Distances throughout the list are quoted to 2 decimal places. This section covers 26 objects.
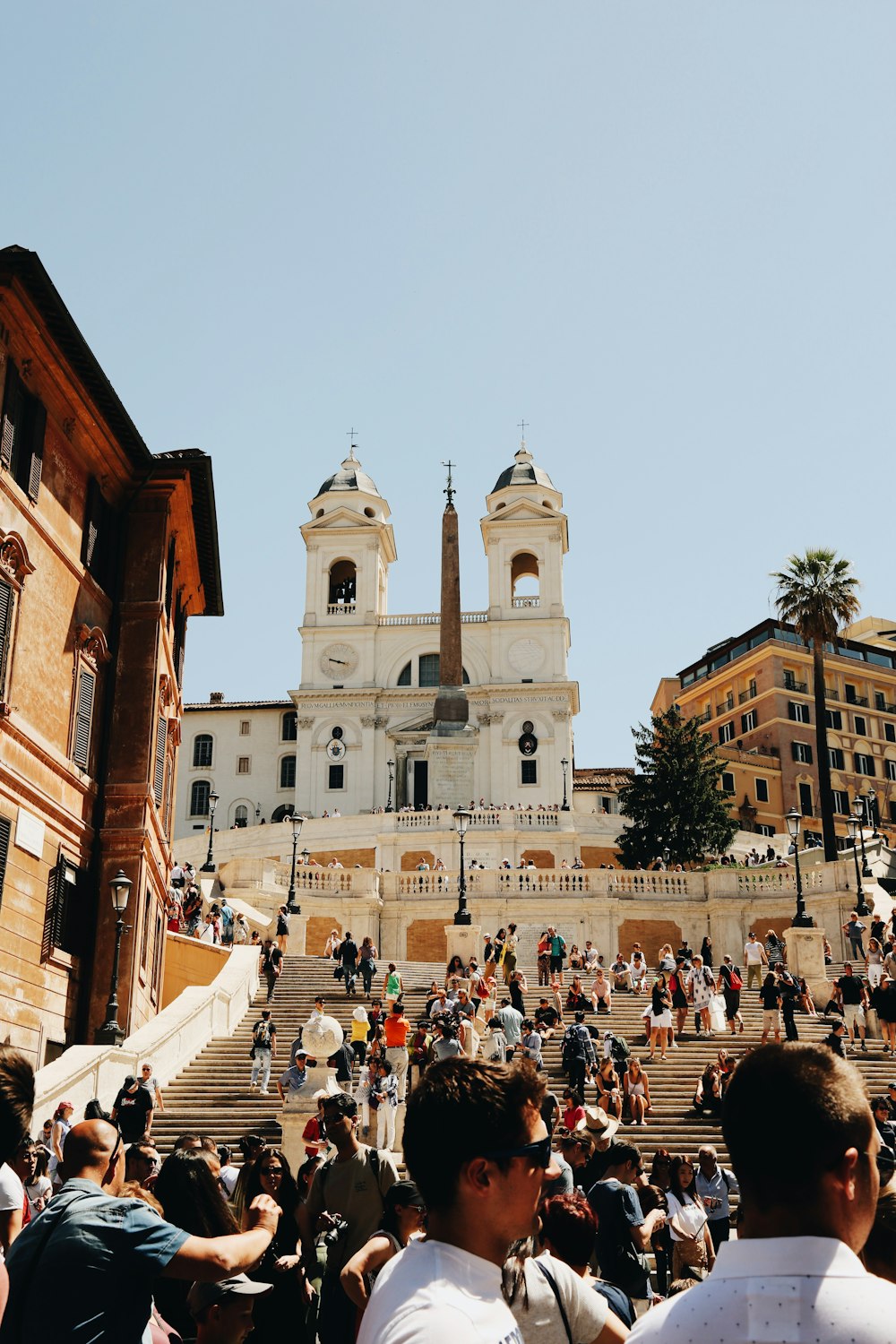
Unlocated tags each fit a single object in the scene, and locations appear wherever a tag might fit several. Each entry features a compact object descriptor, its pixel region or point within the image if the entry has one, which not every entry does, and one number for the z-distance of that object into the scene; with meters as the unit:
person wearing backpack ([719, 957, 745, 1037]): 25.65
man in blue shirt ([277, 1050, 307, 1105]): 17.26
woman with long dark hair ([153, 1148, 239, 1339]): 5.46
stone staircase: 19.06
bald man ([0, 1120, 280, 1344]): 3.84
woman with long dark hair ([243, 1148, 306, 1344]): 6.23
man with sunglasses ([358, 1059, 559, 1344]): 3.08
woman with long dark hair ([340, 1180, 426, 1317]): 5.30
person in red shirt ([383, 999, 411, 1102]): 20.42
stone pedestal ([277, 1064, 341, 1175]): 16.42
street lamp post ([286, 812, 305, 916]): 38.38
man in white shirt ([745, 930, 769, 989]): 30.56
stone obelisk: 67.75
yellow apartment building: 81.06
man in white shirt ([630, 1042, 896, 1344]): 2.51
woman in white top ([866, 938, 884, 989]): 27.69
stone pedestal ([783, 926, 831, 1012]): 32.12
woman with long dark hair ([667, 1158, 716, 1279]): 10.84
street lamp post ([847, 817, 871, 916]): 35.31
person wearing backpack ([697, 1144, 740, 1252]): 12.06
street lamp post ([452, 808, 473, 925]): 34.56
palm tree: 54.28
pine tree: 58.72
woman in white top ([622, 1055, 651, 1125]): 19.34
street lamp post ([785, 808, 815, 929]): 32.78
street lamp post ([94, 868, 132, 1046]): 20.52
